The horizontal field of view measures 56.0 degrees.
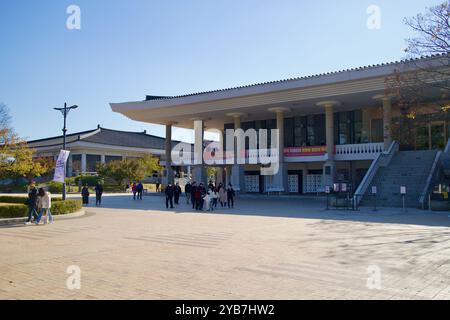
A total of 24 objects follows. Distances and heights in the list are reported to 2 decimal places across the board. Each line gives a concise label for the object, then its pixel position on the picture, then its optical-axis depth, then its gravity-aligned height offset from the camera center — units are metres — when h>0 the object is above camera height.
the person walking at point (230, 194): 24.77 -1.01
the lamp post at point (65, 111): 27.97 +4.40
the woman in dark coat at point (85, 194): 26.97 -1.06
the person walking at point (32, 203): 16.16 -0.97
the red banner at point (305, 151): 32.91 +1.99
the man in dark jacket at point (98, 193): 26.81 -0.99
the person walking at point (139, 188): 32.53 -0.83
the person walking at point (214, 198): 23.05 -1.17
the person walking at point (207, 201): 22.52 -1.29
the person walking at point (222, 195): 24.67 -1.07
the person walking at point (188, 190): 27.80 -0.86
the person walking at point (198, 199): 22.66 -1.19
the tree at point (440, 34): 16.62 +5.65
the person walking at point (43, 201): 16.09 -0.92
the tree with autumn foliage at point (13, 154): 29.47 +1.67
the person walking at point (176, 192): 26.19 -0.93
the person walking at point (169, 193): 24.11 -0.92
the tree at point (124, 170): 46.62 +0.80
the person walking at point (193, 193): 23.54 -0.93
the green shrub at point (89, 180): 48.53 -0.30
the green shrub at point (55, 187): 45.62 -1.03
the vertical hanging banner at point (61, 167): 22.25 +0.56
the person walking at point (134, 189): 32.34 -0.94
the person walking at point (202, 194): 22.80 -0.93
